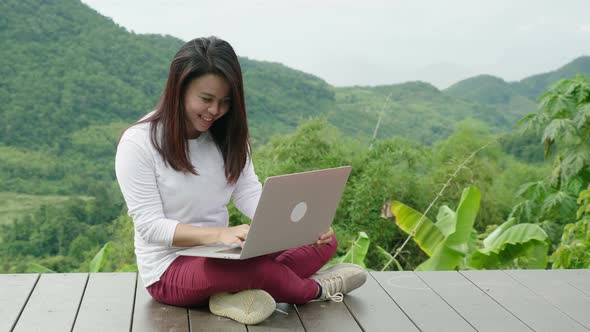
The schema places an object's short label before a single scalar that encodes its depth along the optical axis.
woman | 2.29
